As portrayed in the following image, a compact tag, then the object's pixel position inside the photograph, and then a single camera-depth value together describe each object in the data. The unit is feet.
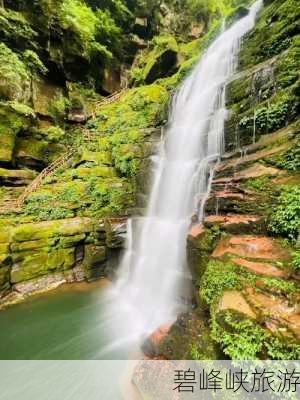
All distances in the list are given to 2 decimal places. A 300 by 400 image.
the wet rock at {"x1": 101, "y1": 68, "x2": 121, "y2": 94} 60.44
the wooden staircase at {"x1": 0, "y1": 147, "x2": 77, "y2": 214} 30.47
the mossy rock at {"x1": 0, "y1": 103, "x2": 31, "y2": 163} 32.53
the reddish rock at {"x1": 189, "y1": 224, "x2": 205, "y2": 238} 17.88
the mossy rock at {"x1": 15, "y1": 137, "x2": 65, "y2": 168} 36.17
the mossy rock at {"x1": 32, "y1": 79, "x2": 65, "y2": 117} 41.65
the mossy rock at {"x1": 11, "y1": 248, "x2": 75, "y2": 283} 26.43
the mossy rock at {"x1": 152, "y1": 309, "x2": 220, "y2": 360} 12.16
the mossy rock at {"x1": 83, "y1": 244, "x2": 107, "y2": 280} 29.45
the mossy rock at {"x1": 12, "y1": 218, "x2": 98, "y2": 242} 27.40
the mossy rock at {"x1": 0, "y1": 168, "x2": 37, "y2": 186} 32.37
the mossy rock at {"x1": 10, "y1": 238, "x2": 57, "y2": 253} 26.63
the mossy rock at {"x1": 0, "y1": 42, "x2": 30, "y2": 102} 34.78
